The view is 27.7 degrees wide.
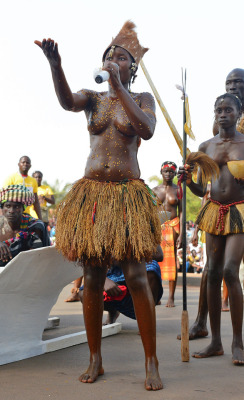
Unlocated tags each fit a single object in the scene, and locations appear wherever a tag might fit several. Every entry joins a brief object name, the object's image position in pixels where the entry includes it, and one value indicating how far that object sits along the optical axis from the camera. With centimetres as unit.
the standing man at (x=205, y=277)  430
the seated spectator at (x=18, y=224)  389
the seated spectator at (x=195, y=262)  1212
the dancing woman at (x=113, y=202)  289
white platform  311
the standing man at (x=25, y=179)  675
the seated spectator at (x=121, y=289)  420
